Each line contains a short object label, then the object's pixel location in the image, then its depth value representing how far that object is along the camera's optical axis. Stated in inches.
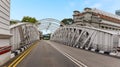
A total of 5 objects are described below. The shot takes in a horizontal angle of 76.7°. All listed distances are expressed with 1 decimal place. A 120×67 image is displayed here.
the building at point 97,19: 1464.9
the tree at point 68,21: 2002.4
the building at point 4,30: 171.7
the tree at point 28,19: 1810.1
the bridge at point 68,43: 176.4
